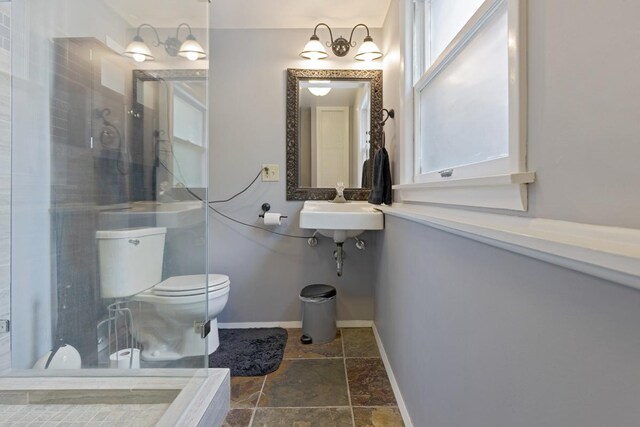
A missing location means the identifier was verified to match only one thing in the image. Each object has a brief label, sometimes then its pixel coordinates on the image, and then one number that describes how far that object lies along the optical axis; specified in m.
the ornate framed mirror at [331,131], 2.02
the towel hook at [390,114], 1.65
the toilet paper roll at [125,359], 1.38
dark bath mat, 1.59
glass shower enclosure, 1.27
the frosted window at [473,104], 0.70
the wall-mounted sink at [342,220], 1.62
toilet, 1.46
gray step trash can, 1.85
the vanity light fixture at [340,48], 1.89
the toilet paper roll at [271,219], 1.94
